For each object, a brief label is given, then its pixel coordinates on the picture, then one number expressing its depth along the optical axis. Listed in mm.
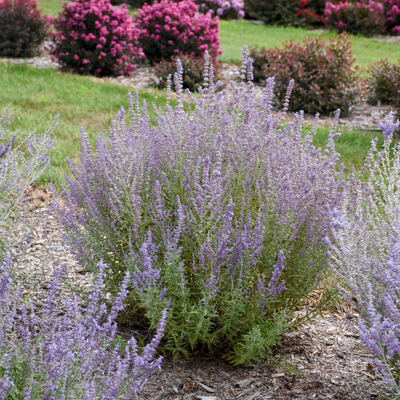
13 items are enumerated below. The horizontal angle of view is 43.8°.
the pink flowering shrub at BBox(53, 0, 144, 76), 10125
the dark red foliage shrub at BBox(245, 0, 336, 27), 20750
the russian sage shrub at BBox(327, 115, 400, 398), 1967
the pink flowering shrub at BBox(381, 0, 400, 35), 19341
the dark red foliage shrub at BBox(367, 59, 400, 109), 8797
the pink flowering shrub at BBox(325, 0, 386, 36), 18719
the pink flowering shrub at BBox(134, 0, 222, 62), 10750
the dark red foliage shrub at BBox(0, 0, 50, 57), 11344
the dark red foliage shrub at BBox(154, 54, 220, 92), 9453
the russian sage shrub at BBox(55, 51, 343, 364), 2500
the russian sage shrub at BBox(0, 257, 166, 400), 1868
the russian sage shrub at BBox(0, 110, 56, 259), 3373
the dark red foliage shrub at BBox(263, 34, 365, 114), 8523
